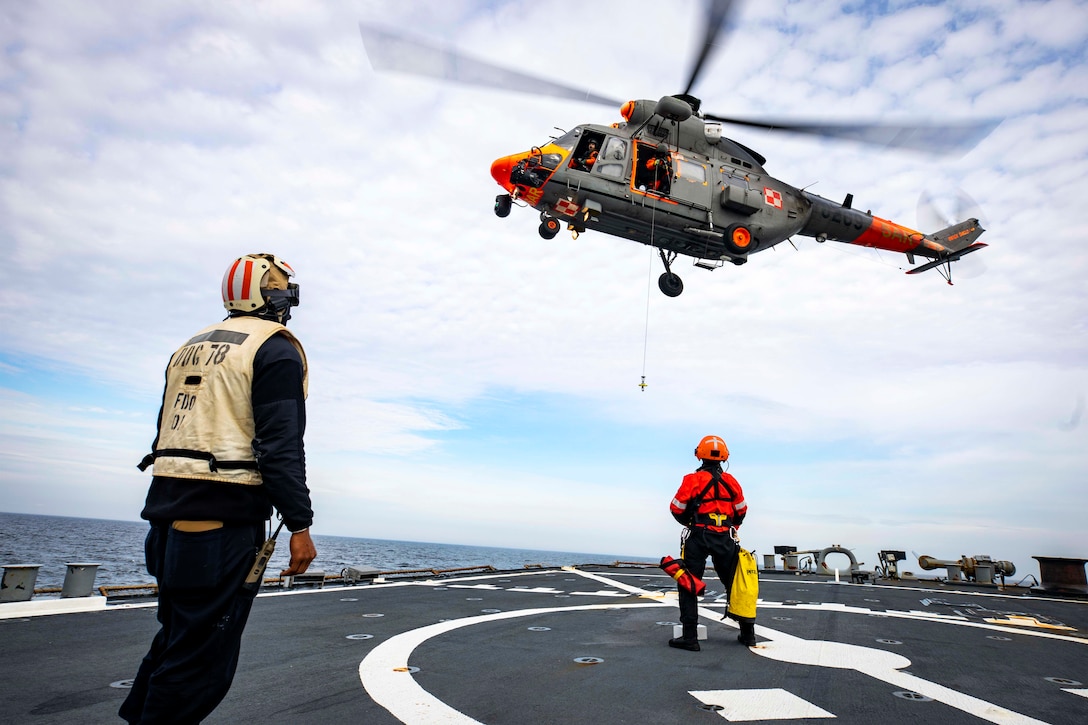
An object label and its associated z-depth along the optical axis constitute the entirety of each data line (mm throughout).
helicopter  13797
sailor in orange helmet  6684
